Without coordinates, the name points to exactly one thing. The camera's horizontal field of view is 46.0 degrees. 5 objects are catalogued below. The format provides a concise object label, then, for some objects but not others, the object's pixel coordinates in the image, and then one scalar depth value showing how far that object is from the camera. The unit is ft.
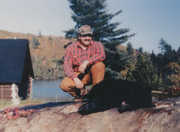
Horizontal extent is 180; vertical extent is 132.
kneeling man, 13.61
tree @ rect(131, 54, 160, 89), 49.19
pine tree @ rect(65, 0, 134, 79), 75.36
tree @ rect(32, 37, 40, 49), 360.07
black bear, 8.88
